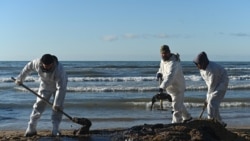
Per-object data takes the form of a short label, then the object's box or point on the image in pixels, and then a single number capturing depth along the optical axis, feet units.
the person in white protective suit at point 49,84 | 24.66
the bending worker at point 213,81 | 27.32
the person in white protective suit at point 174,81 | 27.27
